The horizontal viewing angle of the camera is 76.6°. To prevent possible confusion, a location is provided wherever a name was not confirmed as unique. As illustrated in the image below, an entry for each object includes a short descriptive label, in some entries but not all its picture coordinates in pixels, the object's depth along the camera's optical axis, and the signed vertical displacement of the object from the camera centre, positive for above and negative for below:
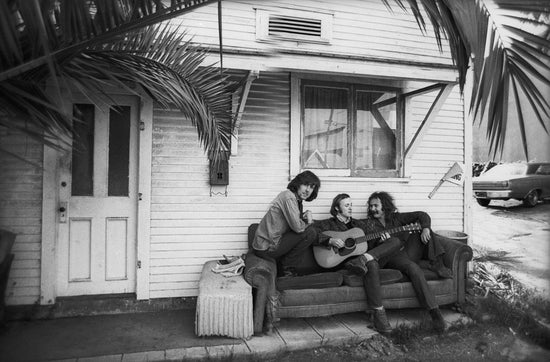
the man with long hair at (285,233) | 3.64 -0.51
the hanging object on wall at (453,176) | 4.86 +0.14
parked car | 10.57 +0.12
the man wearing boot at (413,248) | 3.68 -0.76
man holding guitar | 3.55 -0.70
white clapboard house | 3.78 +0.34
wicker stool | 3.20 -1.17
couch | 3.39 -1.07
